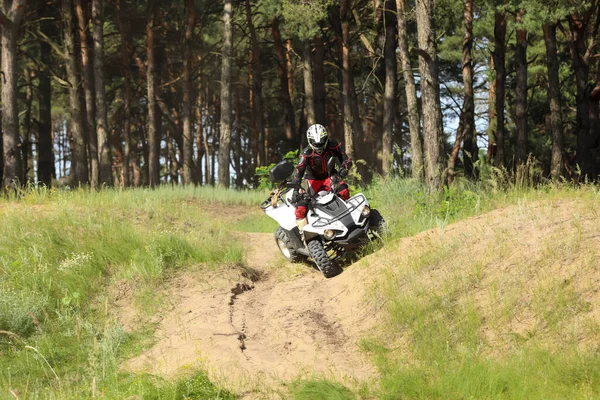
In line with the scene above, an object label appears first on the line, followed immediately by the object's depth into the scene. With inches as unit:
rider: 805.2
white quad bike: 753.0
